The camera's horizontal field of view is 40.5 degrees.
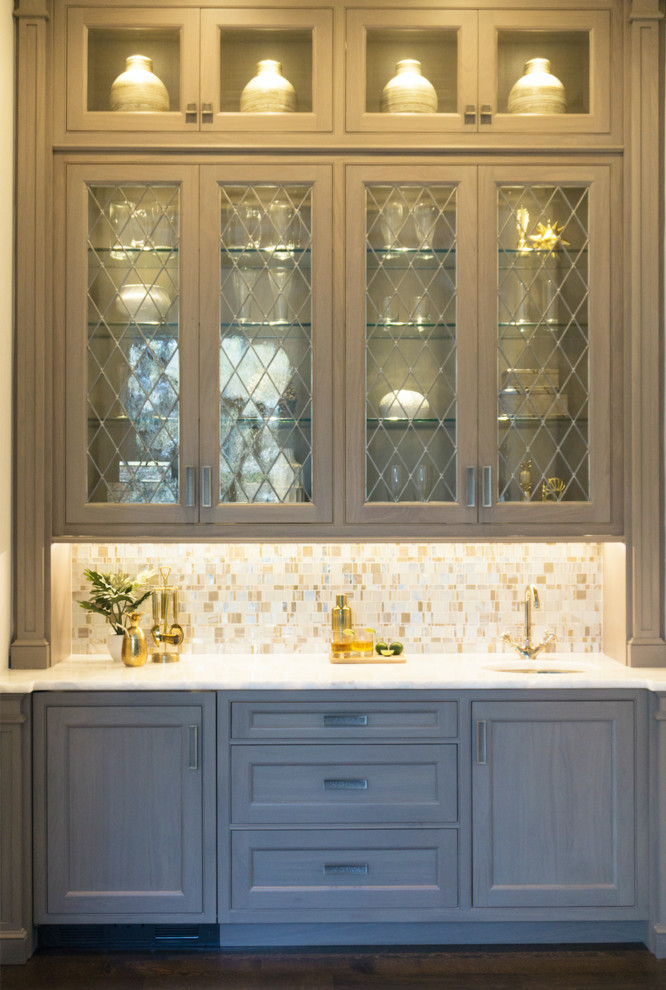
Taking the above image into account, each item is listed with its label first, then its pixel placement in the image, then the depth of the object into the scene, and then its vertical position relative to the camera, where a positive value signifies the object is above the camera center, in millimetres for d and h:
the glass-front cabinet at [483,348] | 2900 +486
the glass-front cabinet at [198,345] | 2885 +493
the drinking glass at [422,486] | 2914 +42
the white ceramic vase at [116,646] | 2994 -491
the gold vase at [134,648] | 2936 -490
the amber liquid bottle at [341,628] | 3043 -439
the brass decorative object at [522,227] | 2916 +879
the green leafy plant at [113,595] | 3012 -324
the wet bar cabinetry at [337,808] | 2711 -933
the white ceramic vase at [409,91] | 2904 +1315
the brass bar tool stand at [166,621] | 3072 -420
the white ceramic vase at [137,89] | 2893 +1313
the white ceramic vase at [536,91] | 2922 +1321
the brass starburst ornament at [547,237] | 2916 +847
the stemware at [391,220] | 2904 +897
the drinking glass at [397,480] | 2914 +61
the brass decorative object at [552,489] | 2924 +33
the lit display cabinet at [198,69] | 2877 +1378
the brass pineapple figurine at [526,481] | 2924 +58
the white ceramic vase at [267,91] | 2895 +1306
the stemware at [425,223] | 2904 +888
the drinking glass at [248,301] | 2898 +635
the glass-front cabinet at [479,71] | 2895 +1383
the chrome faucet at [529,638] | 3076 -479
